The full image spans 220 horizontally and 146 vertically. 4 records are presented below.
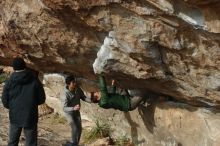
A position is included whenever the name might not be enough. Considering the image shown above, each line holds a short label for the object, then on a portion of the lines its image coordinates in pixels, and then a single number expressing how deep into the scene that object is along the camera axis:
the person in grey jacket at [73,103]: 9.31
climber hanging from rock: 8.84
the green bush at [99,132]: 10.55
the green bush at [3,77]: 13.41
